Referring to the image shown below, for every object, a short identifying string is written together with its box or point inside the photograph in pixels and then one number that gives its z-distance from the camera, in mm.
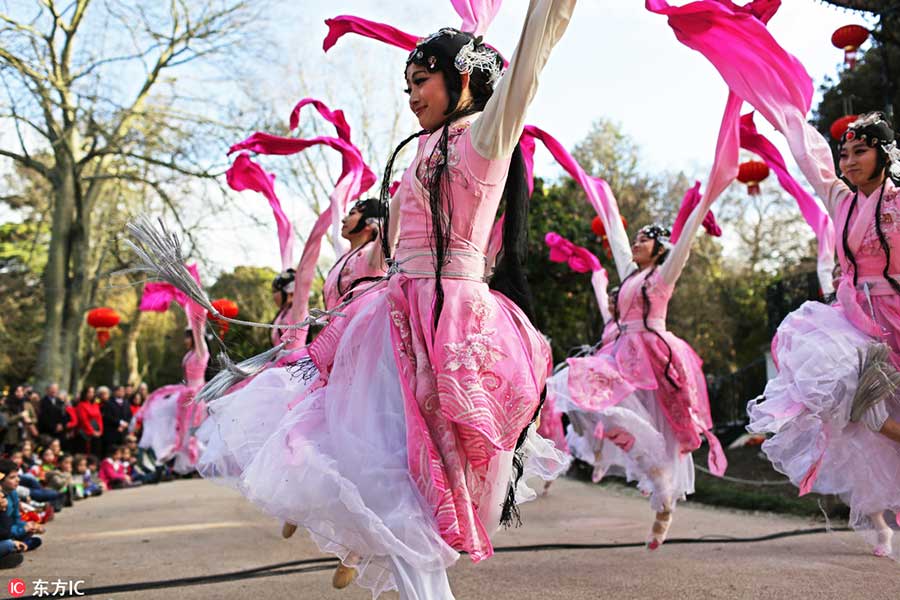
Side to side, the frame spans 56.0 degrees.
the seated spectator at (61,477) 8898
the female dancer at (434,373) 2324
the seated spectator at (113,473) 12211
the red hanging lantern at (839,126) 5794
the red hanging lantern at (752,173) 8984
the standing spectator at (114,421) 12717
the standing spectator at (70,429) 11688
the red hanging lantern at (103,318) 16125
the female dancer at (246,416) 3238
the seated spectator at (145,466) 12961
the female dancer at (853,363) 3527
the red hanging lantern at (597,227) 9664
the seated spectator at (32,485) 7523
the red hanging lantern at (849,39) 7867
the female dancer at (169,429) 11125
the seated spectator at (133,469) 12834
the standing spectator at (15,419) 8914
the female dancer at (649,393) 5461
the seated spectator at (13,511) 5363
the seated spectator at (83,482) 10188
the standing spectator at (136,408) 12648
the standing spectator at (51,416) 11297
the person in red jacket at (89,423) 12039
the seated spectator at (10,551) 4891
